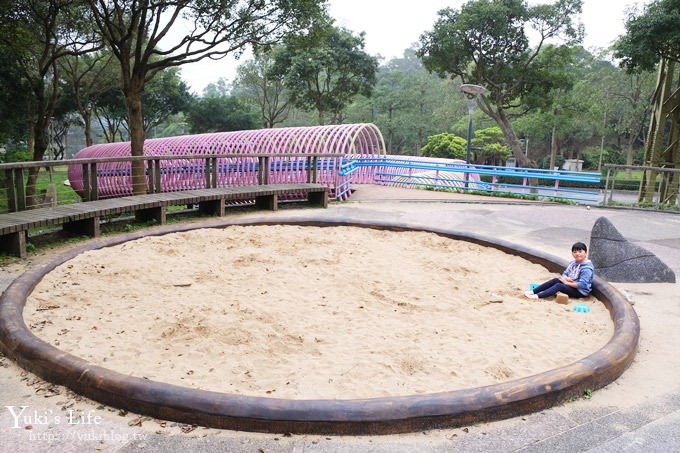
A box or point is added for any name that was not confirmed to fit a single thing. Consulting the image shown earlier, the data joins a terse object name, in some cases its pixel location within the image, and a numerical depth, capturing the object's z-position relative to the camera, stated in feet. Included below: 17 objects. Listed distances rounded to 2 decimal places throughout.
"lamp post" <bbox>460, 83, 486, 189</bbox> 57.62
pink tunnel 51.78
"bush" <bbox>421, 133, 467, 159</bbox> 126.31
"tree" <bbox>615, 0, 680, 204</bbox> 49.24
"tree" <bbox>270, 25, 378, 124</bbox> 101.45
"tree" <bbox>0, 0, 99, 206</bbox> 46.21
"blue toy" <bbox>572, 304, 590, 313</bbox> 16.55
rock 20.31
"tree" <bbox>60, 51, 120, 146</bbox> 88.28
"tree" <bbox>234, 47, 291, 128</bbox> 126.00
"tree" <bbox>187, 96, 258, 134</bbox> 133.28
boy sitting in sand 17.65
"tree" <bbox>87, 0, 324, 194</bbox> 43.62
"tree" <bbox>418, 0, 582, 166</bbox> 75.72
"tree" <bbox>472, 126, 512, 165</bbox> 130.11
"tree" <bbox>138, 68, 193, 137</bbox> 121.70
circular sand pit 9.46
